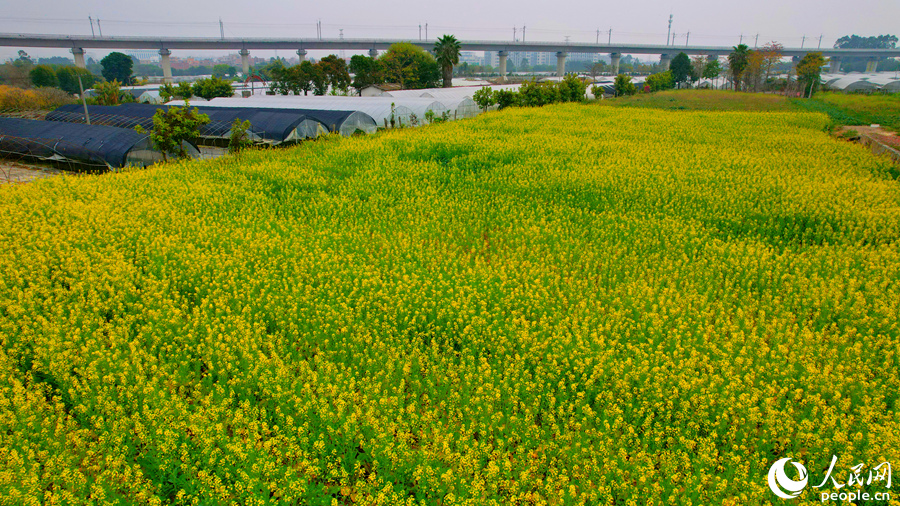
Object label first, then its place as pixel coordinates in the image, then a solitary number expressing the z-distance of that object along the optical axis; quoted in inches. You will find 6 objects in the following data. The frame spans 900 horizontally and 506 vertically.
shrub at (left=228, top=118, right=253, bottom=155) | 745.6
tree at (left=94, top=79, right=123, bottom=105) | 1371.8
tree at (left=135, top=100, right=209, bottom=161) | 688.4
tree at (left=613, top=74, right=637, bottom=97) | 2282.2
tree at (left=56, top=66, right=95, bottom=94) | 2405.3
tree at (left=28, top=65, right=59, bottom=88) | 2274.9
